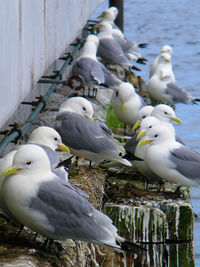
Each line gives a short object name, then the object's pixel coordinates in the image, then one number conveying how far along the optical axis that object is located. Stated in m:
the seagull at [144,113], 11.70
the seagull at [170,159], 8.86
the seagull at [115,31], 20.98
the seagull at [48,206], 6.11
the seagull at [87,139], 9.21
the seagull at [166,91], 16.67
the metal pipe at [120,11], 26.27
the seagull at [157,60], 18.74
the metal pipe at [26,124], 7.99
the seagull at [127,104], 13.23
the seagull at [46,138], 8.13
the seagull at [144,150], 9.18
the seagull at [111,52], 18.39
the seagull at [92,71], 14.16
